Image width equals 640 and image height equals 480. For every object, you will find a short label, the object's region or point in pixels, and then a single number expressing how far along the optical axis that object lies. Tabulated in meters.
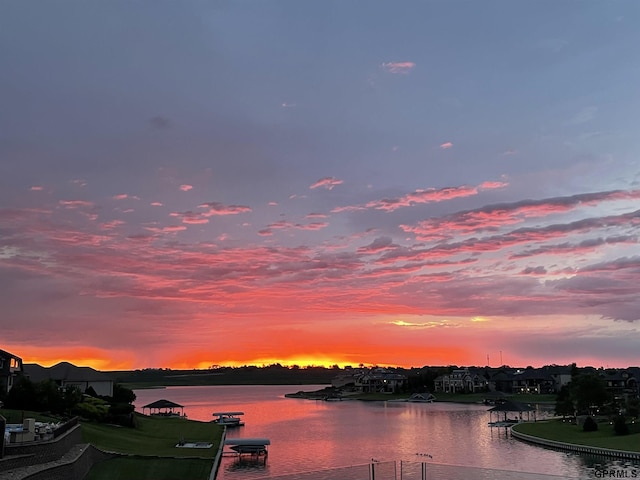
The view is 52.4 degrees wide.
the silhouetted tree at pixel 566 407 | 81.12
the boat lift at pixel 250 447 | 58.00
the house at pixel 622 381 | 147.50
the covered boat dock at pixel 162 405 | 93.30
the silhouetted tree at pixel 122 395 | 81.27
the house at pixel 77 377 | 83.69
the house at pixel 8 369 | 67.03
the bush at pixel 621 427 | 60.62
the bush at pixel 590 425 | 66.94
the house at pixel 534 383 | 176.00
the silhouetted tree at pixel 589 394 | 78.38
